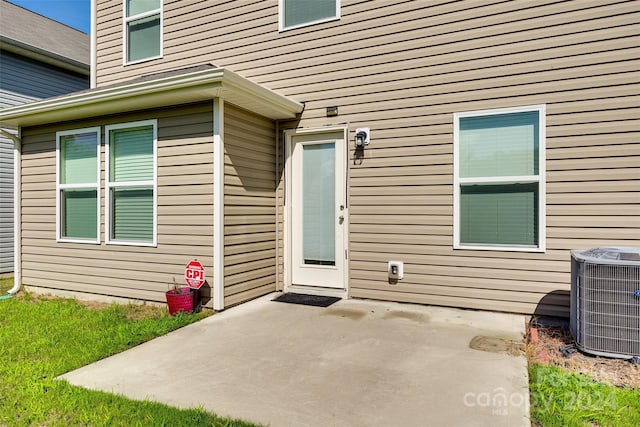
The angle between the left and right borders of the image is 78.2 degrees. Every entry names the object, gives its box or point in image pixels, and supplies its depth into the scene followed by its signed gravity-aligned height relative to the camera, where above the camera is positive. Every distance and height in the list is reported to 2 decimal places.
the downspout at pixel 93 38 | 6.79 +2.98
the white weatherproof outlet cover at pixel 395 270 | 4.64 -0.69
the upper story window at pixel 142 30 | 6.35 +2.98
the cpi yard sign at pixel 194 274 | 4.43 -0.72
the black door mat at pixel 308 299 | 4.73 -1.10
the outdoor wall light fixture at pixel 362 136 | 4.79 +0.92
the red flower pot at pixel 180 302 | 4.33 -1.00
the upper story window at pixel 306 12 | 5.11 +2.66
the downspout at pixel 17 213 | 6.05 -0.05
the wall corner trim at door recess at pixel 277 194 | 5.42 +0.24
